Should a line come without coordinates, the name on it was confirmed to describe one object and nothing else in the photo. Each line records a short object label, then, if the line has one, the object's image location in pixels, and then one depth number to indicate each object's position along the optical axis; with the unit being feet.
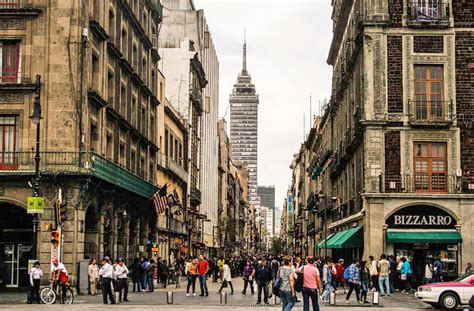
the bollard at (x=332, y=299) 97.81
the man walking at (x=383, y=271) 113.62
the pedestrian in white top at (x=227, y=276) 129.18
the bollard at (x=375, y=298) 94.17
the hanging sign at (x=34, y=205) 100.53
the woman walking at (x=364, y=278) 102.76
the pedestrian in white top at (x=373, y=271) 118.83
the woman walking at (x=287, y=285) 71.38
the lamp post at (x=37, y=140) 98.02
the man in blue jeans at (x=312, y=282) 70.28
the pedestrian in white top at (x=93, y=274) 113.39
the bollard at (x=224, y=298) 100.22
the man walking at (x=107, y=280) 98.94
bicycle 96.02
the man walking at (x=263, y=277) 105.09
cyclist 96.17
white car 89.20
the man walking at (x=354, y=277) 100.07
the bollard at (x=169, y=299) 97.25
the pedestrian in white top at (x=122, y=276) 104.73
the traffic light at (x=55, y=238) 98.42
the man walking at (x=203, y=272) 120.06
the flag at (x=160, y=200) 152.87
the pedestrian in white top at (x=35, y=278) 96.89
